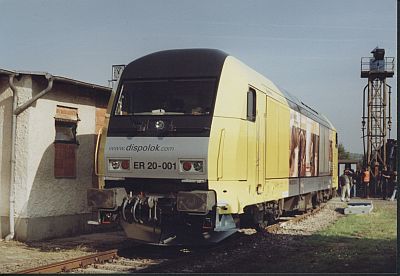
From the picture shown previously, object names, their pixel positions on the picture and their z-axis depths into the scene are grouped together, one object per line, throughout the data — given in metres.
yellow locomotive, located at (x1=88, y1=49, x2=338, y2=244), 8.12
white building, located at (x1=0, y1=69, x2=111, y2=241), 10.24
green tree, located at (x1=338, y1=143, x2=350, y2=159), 44.64
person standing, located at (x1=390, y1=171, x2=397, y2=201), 25.09
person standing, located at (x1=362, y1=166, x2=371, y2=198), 26.44
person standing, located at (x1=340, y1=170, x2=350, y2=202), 24.86
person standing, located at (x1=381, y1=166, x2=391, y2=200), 26.16
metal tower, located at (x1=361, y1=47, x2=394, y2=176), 27.53
